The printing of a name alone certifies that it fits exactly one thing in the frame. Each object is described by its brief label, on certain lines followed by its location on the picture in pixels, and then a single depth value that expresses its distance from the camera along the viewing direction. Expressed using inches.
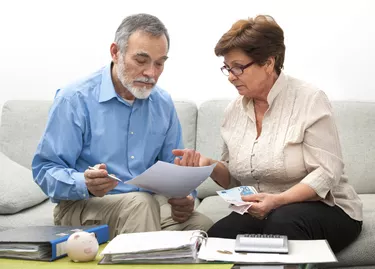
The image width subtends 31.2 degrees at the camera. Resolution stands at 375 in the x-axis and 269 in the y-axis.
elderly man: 90.7
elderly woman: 87.0
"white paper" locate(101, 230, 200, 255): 67.5
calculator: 68.4
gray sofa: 107.6
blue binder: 70.8
